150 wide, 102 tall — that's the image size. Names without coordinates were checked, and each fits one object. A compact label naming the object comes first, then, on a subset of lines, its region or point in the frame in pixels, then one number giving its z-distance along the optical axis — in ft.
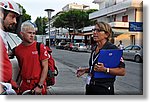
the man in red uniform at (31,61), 6.09
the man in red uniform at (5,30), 5.52
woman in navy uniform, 5.96
